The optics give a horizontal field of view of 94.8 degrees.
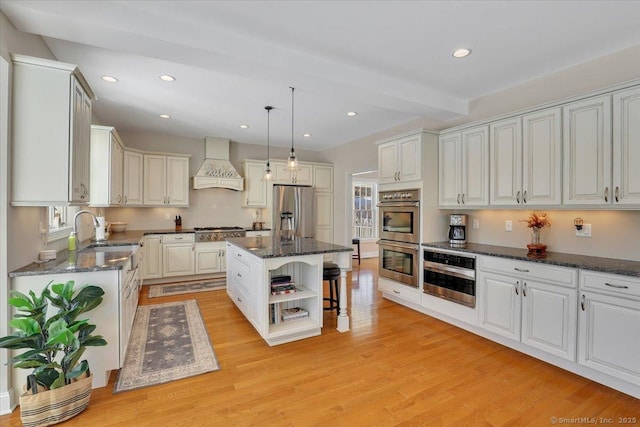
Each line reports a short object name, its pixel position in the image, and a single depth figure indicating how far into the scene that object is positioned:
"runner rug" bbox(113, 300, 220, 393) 2.35
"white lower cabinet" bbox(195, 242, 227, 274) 5.29
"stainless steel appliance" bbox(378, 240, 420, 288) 3.76
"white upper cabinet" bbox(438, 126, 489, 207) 3.31
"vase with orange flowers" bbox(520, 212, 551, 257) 2.90
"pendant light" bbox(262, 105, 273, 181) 4.08
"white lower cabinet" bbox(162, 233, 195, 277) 5.06
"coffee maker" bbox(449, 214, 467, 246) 3.66
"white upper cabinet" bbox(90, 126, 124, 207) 3.75
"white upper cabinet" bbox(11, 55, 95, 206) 1.98
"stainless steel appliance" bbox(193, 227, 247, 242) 5.28
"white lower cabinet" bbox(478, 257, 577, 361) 2.39
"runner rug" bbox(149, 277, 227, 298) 4.62
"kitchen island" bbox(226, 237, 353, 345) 2.85
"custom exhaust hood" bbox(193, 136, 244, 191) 5.58
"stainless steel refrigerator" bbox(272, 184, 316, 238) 6.05
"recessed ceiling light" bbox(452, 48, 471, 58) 2.59
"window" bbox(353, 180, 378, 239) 8.23
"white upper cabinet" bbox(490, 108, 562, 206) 2.72
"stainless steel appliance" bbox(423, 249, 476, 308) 3.13
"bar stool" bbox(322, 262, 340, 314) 3.39
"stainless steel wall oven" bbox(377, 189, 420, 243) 3.75
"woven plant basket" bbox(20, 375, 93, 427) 1.74
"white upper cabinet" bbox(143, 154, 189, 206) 5.14
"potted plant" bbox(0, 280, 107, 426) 1.76
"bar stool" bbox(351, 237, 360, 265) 7.05
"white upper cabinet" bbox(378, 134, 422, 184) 3.73
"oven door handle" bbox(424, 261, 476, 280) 3.13
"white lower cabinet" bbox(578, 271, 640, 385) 2.06
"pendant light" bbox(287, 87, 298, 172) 3.50
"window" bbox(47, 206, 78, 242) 2.88
